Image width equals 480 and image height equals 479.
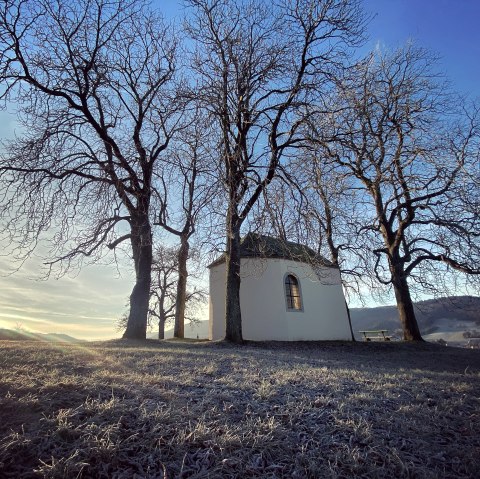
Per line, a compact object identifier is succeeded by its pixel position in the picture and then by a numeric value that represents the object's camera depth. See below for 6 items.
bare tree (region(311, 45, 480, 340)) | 7.09
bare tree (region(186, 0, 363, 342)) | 7.86
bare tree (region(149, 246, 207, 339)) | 29.06
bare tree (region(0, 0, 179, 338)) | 10.78
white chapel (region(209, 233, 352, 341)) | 18.59
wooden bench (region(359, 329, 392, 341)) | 23.22
